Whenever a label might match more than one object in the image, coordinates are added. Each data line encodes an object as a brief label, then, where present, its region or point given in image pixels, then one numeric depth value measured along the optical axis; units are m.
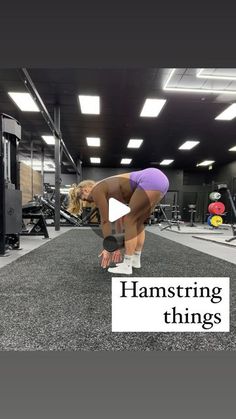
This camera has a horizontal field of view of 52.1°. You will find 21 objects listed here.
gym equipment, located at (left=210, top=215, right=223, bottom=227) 6.51
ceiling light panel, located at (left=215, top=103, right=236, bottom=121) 4.95
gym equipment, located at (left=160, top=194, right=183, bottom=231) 2.84
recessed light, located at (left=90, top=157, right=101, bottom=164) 7.97
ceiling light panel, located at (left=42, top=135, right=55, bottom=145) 7.24
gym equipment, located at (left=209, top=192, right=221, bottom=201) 6.49
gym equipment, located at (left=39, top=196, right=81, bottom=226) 5.26
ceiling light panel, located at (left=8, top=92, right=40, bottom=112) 4.69
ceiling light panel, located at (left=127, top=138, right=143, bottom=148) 6.60
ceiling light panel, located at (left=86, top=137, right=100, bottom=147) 6.99
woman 1.24
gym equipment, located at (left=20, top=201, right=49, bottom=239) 3.36
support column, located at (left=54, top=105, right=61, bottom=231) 4.70
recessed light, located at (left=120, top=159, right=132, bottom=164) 5.97
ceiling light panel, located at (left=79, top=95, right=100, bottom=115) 4.62
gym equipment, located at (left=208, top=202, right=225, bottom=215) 6.59
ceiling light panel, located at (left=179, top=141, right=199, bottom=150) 6.47
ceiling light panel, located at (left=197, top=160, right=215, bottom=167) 7.90
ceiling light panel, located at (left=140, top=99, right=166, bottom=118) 4.68
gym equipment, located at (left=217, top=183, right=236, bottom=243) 3.24
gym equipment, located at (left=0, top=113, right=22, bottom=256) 2.21
